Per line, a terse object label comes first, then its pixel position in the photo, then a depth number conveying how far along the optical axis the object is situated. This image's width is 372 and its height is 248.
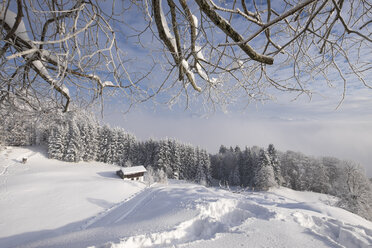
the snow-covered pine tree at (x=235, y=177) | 40.47
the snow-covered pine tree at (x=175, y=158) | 38.96
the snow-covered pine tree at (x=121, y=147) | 42.13
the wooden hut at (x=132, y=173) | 28.05
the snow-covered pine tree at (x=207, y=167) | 39.59
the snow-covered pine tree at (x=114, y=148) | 40.49
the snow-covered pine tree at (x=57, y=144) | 34.19
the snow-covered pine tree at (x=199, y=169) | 38.28
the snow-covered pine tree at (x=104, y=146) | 40.66
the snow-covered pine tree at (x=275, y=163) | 34.69
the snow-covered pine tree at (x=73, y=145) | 34.84
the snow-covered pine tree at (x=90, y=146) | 37.29
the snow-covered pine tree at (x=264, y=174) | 31.97
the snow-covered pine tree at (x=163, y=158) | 38.38
